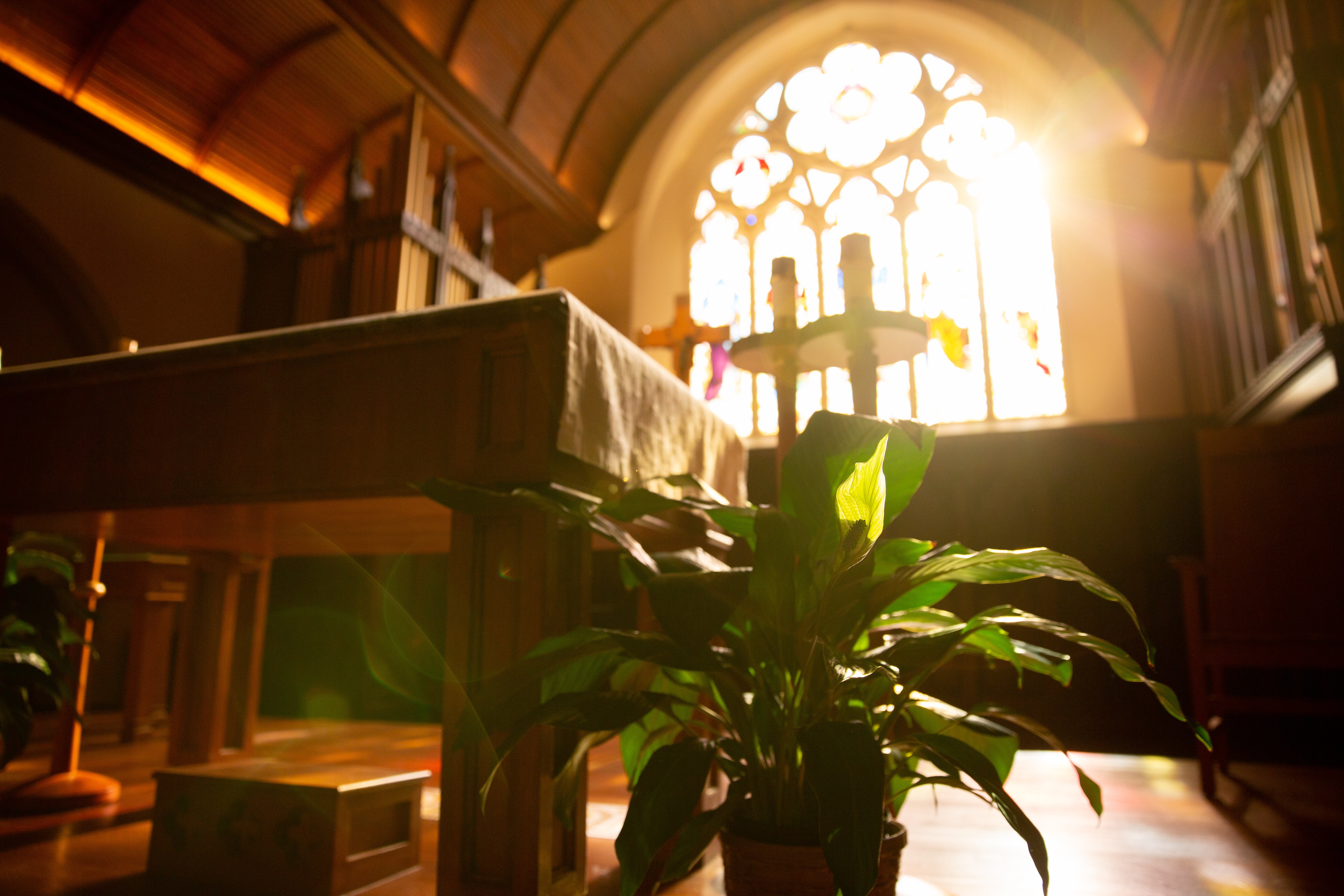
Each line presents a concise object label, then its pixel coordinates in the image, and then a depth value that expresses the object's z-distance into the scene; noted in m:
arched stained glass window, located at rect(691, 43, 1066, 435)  6.22
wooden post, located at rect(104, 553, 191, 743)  3.39
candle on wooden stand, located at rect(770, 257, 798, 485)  1.82
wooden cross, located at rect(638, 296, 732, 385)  2.74
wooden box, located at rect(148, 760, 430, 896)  1.48
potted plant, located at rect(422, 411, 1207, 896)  1.05
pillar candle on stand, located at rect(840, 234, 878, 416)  1.71
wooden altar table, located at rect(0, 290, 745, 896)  1.30
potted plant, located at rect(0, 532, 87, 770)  1.95
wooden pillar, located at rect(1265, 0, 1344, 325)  3.17
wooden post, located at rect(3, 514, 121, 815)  2.12
